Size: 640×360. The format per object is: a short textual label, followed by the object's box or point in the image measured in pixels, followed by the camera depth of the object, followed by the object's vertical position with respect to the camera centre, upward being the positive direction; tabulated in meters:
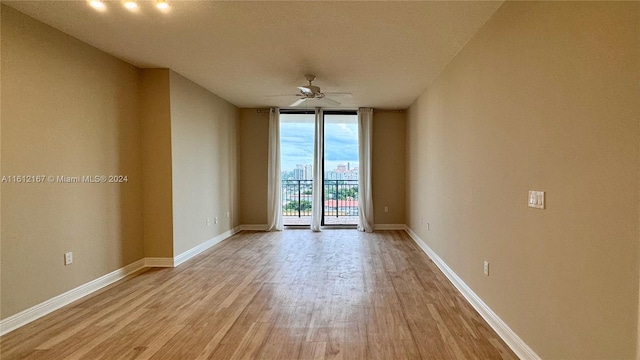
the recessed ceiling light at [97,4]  2.39 +1.36
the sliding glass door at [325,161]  6.76 +0.27
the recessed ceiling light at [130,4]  2.39 +1.35
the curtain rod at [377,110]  6.57 +1.34
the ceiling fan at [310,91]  4.13 +1.14
